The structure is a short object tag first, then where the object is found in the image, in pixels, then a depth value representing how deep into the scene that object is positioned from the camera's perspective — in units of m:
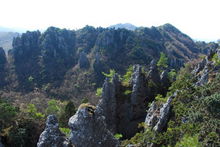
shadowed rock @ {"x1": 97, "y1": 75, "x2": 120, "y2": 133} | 40.22
